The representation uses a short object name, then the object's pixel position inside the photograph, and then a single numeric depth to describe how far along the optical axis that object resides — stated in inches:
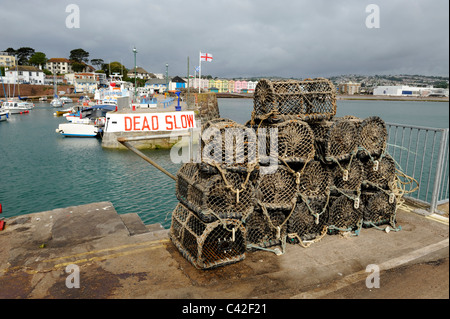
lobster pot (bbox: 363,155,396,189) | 224.5
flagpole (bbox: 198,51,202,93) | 1518.7
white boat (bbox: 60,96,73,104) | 3386.3
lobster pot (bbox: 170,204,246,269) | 168.4
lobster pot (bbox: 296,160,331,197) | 201.2
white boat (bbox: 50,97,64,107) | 2924.5
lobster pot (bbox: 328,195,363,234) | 213.0
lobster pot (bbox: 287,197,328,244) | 201.2
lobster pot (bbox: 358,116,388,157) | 217.6
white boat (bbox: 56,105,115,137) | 1327.5
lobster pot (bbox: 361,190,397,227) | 223.9
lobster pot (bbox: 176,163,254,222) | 169.2
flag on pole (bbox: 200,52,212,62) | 1525.6
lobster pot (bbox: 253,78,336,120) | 209.2
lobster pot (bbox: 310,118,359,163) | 203.0
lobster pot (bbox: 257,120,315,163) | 193.0
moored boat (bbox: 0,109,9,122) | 1920.0
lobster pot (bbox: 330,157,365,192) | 211.6
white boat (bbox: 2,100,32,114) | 2370.7
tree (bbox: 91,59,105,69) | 5787.4
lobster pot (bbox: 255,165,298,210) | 193.8
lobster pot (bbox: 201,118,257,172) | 174.4
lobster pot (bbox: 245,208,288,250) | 193.6
